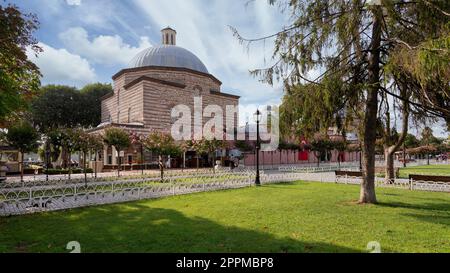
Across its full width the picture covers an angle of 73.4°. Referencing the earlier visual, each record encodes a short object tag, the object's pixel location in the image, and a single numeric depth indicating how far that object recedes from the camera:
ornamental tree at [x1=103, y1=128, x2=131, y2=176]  20.84
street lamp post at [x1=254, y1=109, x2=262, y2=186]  16.21
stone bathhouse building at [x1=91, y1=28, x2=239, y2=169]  35.12
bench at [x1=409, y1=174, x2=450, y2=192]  13.41
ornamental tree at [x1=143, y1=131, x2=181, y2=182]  19.95
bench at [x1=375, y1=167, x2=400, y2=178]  23.03
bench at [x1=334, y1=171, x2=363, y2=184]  16.97
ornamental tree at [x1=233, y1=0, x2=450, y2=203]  8.22
